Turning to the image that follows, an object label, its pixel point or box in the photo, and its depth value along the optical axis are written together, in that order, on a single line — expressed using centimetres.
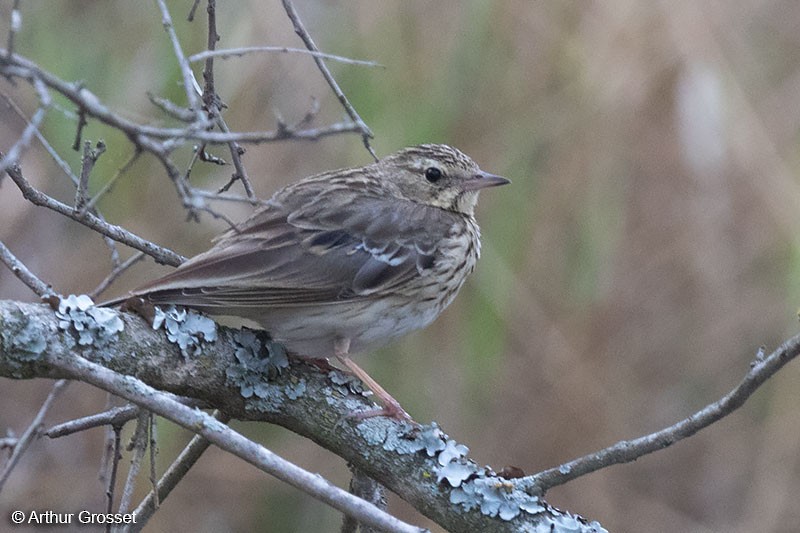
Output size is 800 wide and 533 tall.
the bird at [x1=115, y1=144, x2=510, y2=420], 682
